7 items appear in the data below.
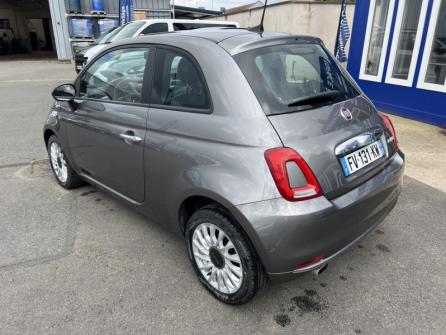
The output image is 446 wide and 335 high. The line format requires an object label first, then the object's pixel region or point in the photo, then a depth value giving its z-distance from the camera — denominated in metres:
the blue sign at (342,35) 8.94
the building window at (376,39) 7.11
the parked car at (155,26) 8.86
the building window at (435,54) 6.12
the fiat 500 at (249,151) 2.03
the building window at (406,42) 6.47
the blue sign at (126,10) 16.33
